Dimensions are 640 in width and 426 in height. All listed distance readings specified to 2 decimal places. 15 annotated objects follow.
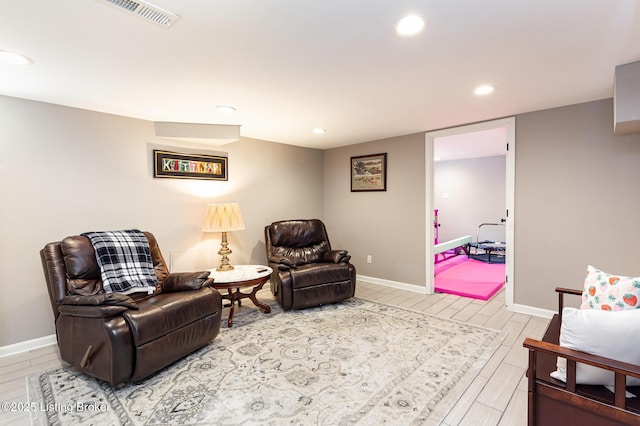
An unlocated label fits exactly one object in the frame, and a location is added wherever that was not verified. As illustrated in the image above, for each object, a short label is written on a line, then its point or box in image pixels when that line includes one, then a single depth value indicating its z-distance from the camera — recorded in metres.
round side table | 3.03
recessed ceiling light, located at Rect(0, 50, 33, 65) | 1.88
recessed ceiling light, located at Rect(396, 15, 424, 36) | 1.56
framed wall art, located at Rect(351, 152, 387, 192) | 4.60
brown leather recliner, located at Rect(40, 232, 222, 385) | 2.00
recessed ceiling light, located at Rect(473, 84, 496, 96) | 2.53
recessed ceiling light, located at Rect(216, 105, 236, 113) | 2.94
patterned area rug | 1.78
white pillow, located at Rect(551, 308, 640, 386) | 1.22
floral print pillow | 1.51
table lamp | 3.50
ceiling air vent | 1.41
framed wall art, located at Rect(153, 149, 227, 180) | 3.46
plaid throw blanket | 2.53
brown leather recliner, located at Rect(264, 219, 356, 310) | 3.43
